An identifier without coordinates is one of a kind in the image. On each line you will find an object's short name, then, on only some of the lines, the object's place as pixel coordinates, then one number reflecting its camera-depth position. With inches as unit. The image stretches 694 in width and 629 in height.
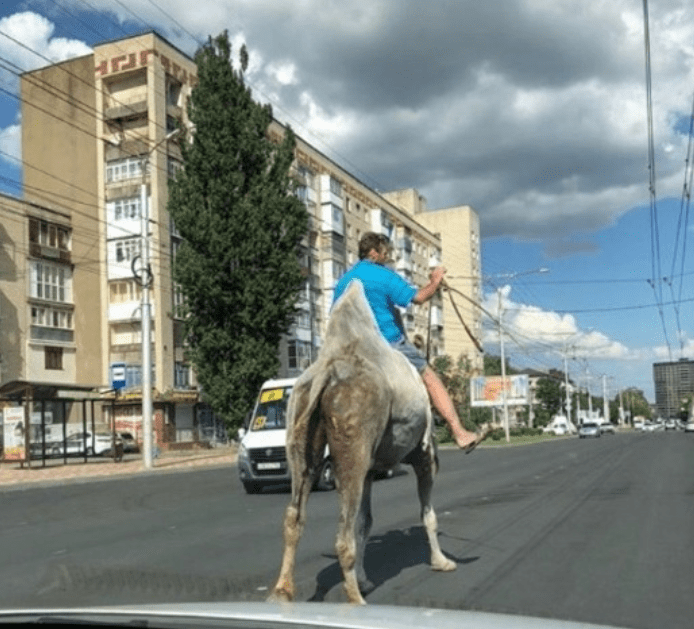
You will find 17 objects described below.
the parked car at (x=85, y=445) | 1385.3
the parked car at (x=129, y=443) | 1930.4
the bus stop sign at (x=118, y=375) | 1210.6
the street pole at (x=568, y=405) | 3890.3
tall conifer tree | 1614.2
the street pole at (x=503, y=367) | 2305.6
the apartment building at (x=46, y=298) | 1930.4
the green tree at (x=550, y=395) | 5595.5
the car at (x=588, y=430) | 3009.6
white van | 688.4
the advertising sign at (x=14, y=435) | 1187.3
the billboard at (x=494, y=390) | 3048.7
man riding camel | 247.8
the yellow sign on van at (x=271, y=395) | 755.9
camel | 202.2
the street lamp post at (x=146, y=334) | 1159.6
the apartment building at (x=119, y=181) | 2116.1
